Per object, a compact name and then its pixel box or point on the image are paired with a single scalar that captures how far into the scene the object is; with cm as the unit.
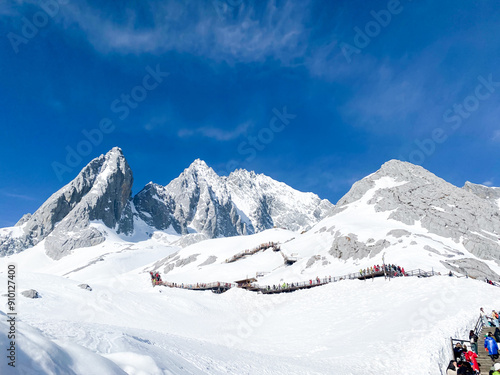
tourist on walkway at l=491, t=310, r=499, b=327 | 1833
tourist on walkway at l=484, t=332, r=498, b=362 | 1386
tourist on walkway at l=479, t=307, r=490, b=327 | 1912
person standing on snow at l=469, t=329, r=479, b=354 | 1522
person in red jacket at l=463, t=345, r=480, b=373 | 1354
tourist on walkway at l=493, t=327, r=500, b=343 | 1653
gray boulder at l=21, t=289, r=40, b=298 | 2283
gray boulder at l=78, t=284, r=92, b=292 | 2976
